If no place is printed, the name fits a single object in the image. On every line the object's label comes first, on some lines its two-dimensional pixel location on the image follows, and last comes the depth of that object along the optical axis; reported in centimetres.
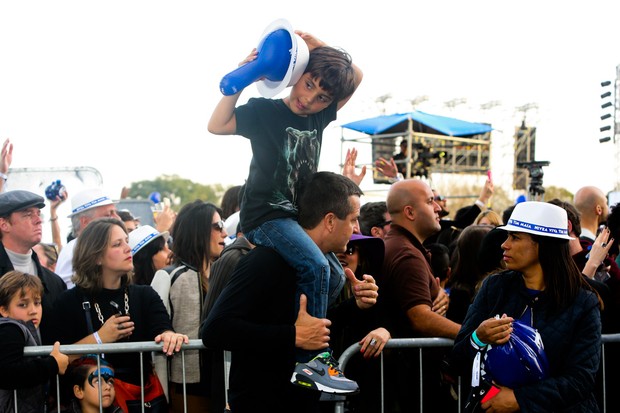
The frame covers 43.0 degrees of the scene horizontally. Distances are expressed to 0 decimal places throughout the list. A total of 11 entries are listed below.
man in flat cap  529
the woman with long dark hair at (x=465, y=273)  502
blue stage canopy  2048
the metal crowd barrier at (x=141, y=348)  416
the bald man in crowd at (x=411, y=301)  454
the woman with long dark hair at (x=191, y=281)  477
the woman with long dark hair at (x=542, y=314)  374
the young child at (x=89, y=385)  432
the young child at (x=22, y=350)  409
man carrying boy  320
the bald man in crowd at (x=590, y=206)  697
